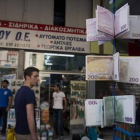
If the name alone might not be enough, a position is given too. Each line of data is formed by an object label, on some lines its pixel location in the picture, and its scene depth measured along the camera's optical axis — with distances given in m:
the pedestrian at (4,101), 7.14
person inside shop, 7.28
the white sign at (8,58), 7.78
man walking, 2.65
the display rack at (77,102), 7.81
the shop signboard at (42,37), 7.83
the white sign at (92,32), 2.73
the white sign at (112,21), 2.43
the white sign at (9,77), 7.55
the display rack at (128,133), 2.88
